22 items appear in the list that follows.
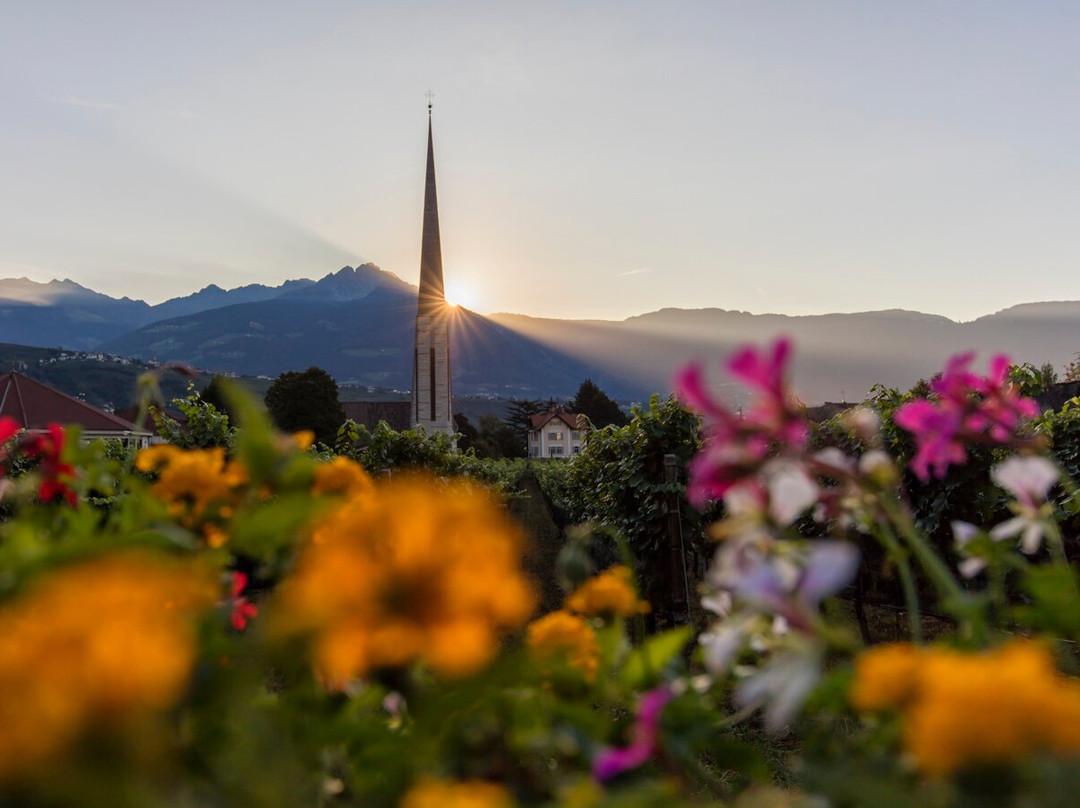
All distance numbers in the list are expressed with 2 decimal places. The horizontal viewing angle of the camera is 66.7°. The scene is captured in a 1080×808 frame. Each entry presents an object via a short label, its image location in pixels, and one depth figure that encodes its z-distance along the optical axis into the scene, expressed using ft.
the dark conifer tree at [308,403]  153.38
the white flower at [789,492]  2.19
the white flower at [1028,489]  2.92
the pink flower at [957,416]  3.03
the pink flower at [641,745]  2.14
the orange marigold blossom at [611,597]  3.03
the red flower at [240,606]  2.98
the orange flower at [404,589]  1.59
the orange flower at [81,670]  1.23
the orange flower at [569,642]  2.61
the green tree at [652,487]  29.43
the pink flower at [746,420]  2.31
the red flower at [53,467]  3.58
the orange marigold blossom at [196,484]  2.87
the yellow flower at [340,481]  2.76
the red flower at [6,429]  3.58
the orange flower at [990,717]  1.41
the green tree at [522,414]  283.79
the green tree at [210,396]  154.26
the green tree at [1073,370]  128.81
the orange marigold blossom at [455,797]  1.34
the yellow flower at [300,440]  2.71
